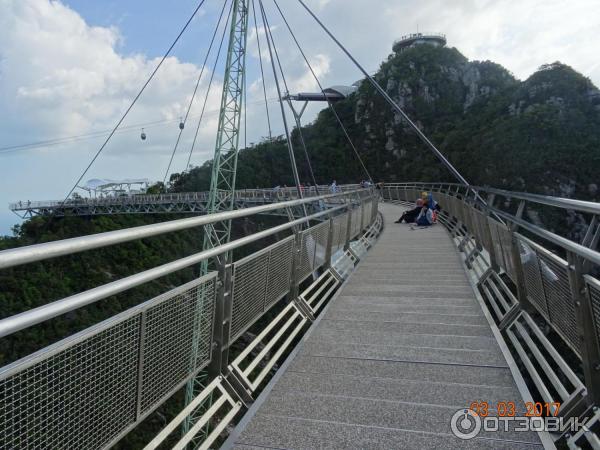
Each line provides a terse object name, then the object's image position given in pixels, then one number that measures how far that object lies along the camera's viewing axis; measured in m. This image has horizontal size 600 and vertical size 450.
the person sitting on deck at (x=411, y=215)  15.70
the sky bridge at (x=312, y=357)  1.65
